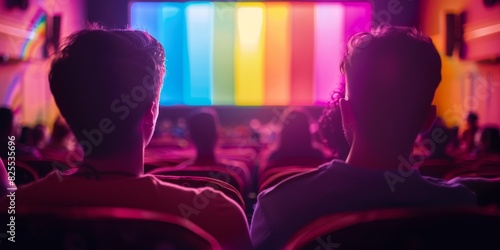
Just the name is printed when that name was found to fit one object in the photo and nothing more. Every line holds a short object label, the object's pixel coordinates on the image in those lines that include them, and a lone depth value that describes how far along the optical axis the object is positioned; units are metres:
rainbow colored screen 12.28
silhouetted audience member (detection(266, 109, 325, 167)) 4.37
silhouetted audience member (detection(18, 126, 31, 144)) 6.19
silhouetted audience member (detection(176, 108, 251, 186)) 3.70
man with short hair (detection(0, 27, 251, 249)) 1.28
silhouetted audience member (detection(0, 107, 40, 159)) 3.79
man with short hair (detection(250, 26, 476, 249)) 1.37
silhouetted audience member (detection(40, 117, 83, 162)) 5.19
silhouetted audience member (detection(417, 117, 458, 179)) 4.44
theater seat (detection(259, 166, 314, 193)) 2.10
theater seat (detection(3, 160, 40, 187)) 2.58
